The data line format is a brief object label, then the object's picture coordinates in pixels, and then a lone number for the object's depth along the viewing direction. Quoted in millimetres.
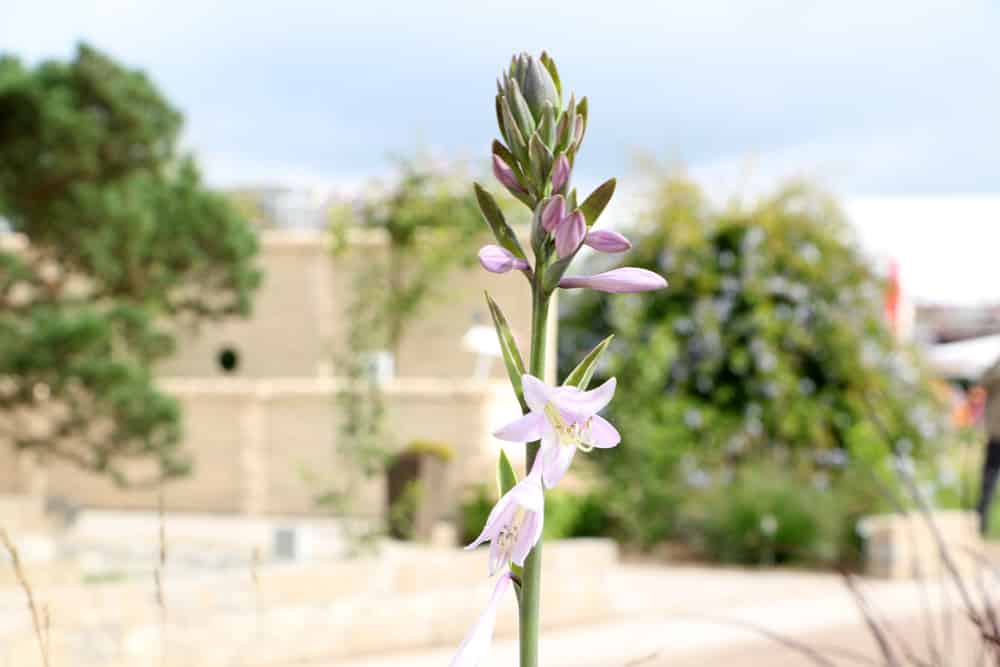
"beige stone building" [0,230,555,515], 13891
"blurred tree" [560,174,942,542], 10984
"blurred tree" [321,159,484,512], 16266
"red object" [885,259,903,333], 12344
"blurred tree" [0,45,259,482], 11109
